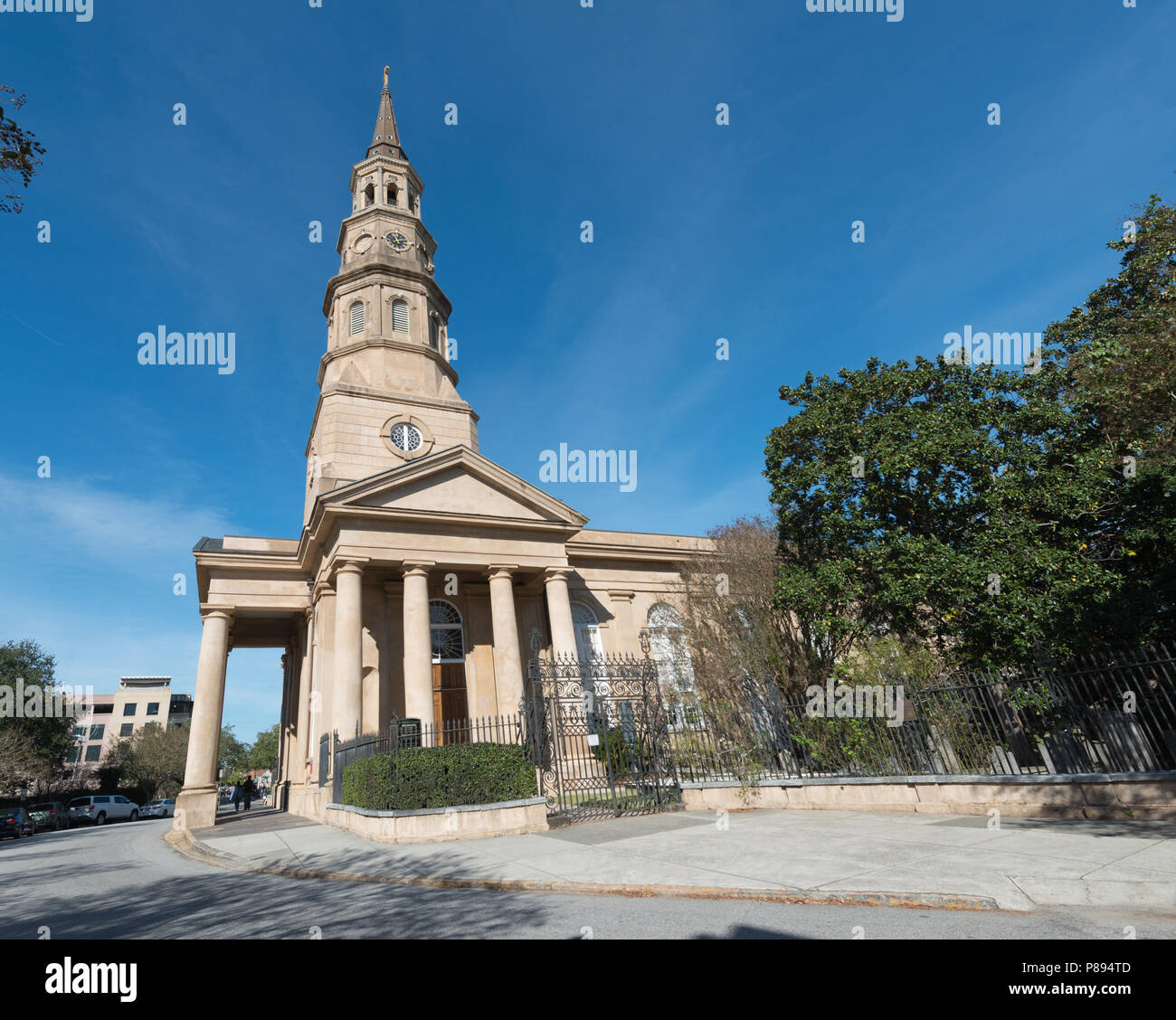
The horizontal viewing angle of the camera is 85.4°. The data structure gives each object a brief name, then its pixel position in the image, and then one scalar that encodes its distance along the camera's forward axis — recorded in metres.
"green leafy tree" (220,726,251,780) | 92.62
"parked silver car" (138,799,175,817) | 48.00
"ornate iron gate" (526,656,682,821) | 13.03
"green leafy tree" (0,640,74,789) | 35.66
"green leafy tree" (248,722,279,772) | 91.56
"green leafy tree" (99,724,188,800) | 59.31
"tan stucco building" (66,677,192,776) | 84.50
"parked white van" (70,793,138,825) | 37.94
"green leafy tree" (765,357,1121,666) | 12.52
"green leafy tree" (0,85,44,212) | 6.04
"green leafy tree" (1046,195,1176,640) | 10.40
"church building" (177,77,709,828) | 19.17
